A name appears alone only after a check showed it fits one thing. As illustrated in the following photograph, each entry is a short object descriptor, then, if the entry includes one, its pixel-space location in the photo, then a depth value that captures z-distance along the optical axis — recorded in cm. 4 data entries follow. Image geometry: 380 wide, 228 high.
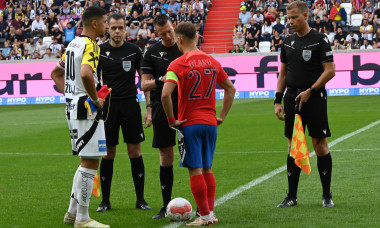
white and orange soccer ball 1370
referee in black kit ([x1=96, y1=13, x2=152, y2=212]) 1585
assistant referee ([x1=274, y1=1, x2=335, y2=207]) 1494
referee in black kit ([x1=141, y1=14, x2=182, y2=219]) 1482
